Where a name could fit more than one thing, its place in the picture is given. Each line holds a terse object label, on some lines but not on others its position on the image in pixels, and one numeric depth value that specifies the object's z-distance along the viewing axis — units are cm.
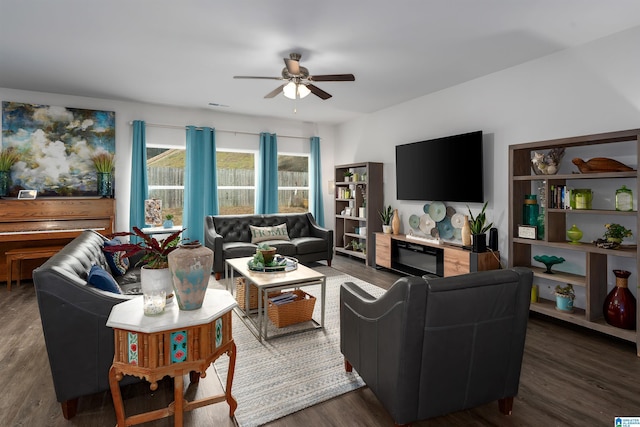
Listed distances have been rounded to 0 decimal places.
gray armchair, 165
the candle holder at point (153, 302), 172
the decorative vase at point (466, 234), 445
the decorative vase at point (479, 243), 412
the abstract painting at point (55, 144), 493
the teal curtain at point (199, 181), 603
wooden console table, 407
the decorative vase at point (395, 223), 561
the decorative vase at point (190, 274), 171
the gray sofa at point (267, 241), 512
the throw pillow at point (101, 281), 215
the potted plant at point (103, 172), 530
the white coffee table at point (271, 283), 307
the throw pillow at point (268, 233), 561
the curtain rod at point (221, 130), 583
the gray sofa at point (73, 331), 180
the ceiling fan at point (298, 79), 347
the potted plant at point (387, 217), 581
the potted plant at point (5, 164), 475
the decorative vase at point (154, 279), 173
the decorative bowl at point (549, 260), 347
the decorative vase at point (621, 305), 294
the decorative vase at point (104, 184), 530
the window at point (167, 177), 597
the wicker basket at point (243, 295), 372
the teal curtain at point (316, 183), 727
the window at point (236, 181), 657
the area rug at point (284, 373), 212
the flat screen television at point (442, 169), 444
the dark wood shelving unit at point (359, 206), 606
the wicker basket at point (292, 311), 326
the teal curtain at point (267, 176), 668
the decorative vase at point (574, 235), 333
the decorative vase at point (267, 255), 350
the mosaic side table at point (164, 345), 160
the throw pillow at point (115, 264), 333
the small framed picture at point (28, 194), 485
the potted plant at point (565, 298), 332
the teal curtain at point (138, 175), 559
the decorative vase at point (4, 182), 474
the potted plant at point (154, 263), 174
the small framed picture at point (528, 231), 356
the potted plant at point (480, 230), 412
